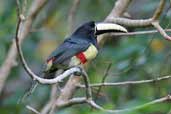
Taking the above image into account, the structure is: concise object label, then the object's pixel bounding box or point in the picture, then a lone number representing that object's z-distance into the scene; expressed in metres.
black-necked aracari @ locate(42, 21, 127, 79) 5.71
